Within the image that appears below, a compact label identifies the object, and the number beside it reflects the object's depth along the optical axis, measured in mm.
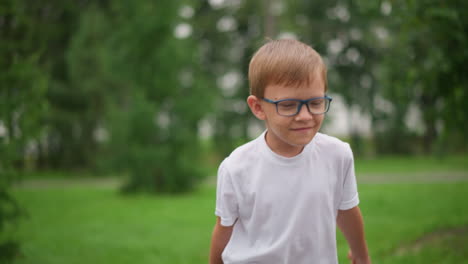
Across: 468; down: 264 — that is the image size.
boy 2037
